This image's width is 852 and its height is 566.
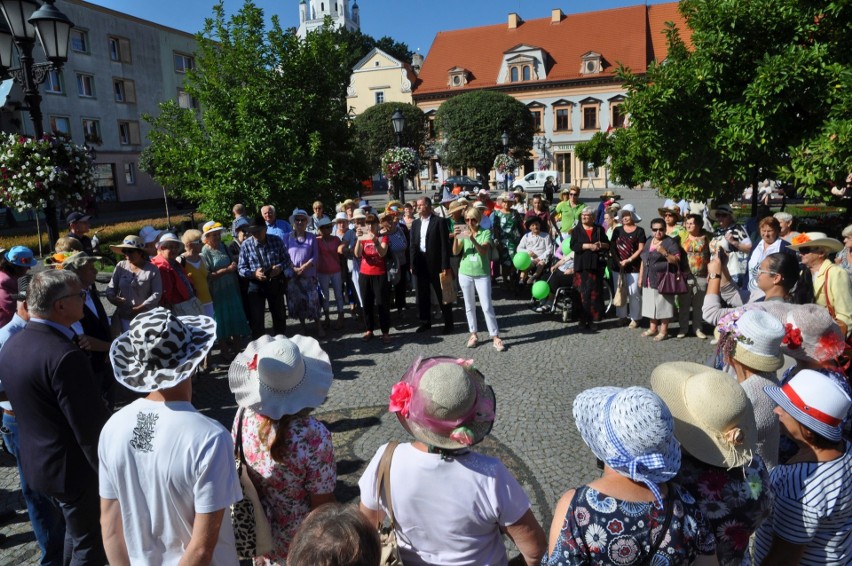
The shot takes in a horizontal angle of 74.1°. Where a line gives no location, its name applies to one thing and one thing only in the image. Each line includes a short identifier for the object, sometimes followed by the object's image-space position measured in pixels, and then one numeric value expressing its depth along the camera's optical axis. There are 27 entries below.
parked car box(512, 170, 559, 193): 43.56
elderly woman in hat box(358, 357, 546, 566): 2.00
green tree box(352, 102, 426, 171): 48.56
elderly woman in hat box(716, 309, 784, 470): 2.89
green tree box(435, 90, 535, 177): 44.66
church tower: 102.75
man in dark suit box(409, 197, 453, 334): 8.03
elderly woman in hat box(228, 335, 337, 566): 2.40
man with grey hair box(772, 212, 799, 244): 6.72
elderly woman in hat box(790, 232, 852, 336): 4.62
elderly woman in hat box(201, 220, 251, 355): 7.35
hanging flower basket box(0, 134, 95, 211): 7.16
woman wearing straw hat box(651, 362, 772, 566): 2.08
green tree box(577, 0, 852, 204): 7.71
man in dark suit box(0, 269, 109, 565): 2.83
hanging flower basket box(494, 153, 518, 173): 39.75
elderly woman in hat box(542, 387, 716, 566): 1.82
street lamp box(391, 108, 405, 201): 17.04
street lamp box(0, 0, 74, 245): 6.57
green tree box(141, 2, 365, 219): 12.49
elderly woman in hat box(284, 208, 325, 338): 8.19
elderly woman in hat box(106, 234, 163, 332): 6.05
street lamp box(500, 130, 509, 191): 37.84
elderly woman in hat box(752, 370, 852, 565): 2.34
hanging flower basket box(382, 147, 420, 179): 20.70
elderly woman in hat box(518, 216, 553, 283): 9.66
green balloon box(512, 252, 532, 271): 9.44
